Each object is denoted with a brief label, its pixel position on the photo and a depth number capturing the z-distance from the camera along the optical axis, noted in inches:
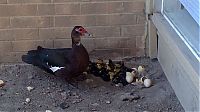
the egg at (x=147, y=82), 168.2
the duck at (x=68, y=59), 166.9
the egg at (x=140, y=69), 179.9
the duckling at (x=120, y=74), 173.5
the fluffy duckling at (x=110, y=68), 176.2
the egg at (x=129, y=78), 172.6
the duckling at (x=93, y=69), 179.5
